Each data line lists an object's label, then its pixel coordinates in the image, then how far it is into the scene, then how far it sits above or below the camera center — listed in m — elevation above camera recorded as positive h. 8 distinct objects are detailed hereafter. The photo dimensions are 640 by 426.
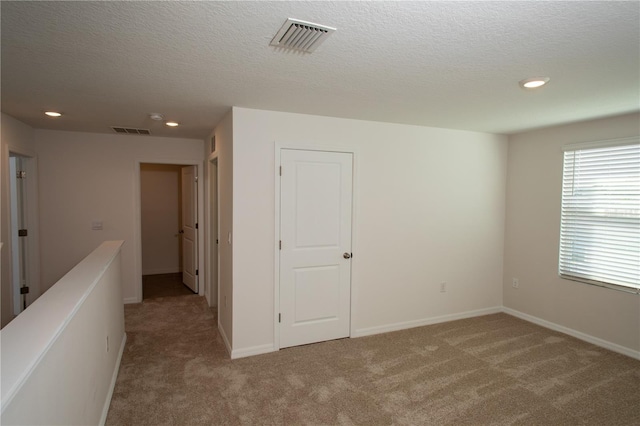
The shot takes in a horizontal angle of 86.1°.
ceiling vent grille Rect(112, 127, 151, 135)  4.22 +0.85
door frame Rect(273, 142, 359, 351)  3.36 -0.10
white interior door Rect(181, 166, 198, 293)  5.21 -0.48
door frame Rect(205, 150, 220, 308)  4.57 -0.67
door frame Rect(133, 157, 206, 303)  4.81 -0.10
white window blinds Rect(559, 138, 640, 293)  3.38 -0.13
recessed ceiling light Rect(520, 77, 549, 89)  2.33 +0.83
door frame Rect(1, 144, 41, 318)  4.19 -0.36
